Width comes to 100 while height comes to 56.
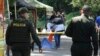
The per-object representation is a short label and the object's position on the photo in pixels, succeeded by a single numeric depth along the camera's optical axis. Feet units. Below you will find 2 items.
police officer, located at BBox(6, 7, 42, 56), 33.63
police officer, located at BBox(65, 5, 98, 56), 31.81
